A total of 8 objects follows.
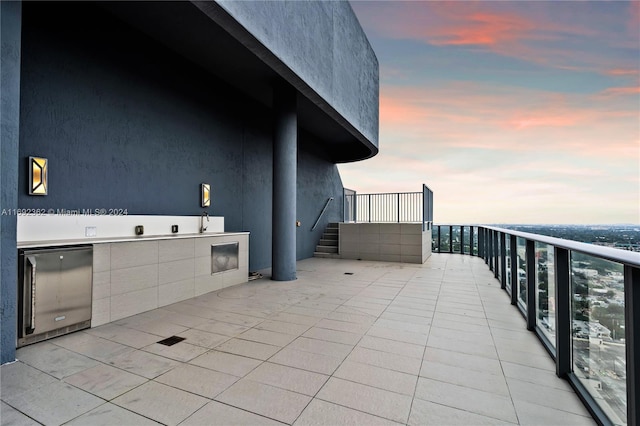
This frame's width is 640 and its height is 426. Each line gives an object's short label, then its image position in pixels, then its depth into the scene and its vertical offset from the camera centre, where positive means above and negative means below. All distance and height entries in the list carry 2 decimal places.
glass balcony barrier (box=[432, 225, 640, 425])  1.14 -0.58
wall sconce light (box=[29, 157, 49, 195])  2.93 +0.42
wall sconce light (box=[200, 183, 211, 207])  5.09 +0.39
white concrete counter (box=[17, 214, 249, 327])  2.96 -0.49
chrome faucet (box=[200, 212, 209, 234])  5.00 -0.11
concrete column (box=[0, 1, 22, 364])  2.11 +0.36
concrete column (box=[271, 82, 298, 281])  5.31 +0.73
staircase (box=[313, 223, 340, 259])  8.87 -0.90
